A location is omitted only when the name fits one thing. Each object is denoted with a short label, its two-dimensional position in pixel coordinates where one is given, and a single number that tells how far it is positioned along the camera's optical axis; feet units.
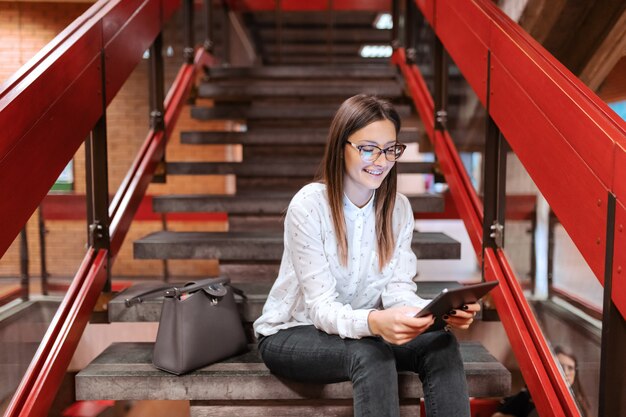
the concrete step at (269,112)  12.36
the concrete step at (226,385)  6.07
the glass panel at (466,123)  8.34
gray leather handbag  6.07
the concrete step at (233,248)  8.49
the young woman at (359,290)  5.24
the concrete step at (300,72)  13.83
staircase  6.13
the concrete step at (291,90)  12.98
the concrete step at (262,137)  11.83
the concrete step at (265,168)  11.00
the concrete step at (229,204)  9.82
